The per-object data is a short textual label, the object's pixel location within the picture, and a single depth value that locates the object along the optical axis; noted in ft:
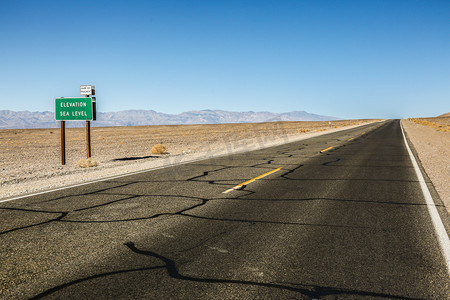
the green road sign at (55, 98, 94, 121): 50.62
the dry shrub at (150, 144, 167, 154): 70.85
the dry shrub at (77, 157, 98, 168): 47.24
